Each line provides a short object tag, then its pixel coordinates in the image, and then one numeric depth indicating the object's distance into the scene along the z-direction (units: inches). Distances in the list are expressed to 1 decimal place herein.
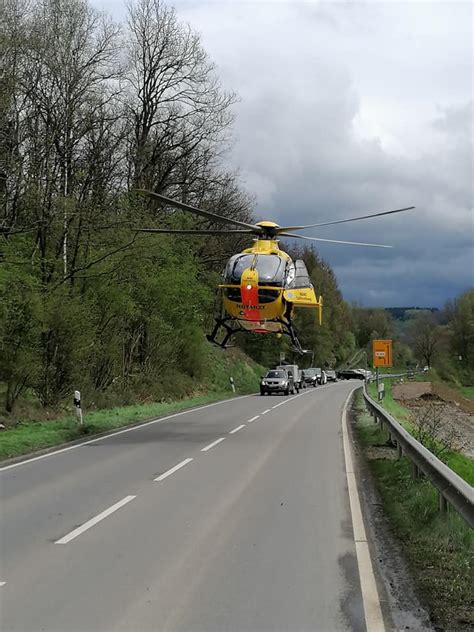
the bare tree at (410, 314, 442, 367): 4399.6
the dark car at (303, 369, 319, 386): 2719.0
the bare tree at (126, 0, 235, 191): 1370.6
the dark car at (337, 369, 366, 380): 3924.7
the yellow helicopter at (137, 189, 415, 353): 694.5
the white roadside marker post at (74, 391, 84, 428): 751.4
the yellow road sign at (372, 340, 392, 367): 1156.5
